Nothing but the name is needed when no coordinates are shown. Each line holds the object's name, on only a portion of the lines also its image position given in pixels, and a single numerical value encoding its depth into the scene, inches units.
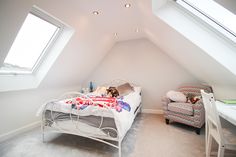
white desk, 40.0
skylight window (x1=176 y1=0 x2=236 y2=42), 50.3
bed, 56.3
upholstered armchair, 78.8
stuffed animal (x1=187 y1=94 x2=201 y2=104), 88.4
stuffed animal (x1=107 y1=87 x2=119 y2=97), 97.7
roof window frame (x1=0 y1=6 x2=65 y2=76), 61.3
